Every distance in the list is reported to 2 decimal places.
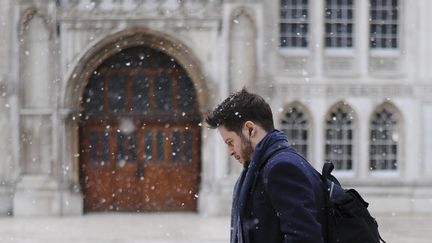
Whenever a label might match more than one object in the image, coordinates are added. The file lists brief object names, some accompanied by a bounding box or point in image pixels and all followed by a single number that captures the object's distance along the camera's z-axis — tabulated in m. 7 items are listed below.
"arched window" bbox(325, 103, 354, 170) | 18.06
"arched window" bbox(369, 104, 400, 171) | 18.12
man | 3.41
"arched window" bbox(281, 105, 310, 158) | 18.00
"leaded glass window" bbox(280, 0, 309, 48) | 18.05
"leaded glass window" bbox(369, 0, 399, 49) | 18.14
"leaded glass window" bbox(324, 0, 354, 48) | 18.06
